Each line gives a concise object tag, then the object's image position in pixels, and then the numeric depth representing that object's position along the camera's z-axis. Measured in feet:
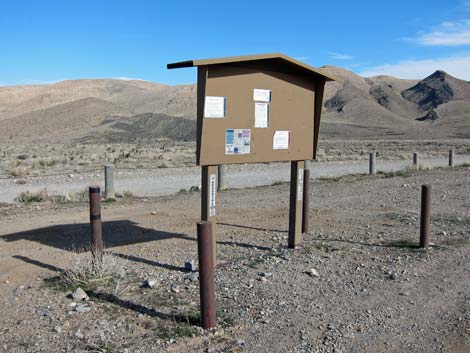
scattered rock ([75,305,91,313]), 17.80
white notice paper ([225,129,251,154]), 22.47
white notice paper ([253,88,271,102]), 23.19
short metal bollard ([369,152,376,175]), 65.43
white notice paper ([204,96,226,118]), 21.48
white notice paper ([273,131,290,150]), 24.47
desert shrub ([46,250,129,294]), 19.99
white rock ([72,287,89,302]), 18.84
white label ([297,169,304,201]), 26.00
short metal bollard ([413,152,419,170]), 70.93
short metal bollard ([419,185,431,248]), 25.43
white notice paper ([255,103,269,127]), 23.52
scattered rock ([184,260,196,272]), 22.34
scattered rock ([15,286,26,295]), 19.66
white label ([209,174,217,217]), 22.27
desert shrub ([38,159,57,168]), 86.01
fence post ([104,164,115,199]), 42.86
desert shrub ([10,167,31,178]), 68.08
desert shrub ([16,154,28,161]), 101.51
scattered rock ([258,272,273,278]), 21.24
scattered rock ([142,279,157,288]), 19.97
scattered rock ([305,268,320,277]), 21.68
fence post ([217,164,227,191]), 47.93
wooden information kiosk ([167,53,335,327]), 21.58
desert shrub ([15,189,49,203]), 41.71
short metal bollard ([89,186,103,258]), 22.11
